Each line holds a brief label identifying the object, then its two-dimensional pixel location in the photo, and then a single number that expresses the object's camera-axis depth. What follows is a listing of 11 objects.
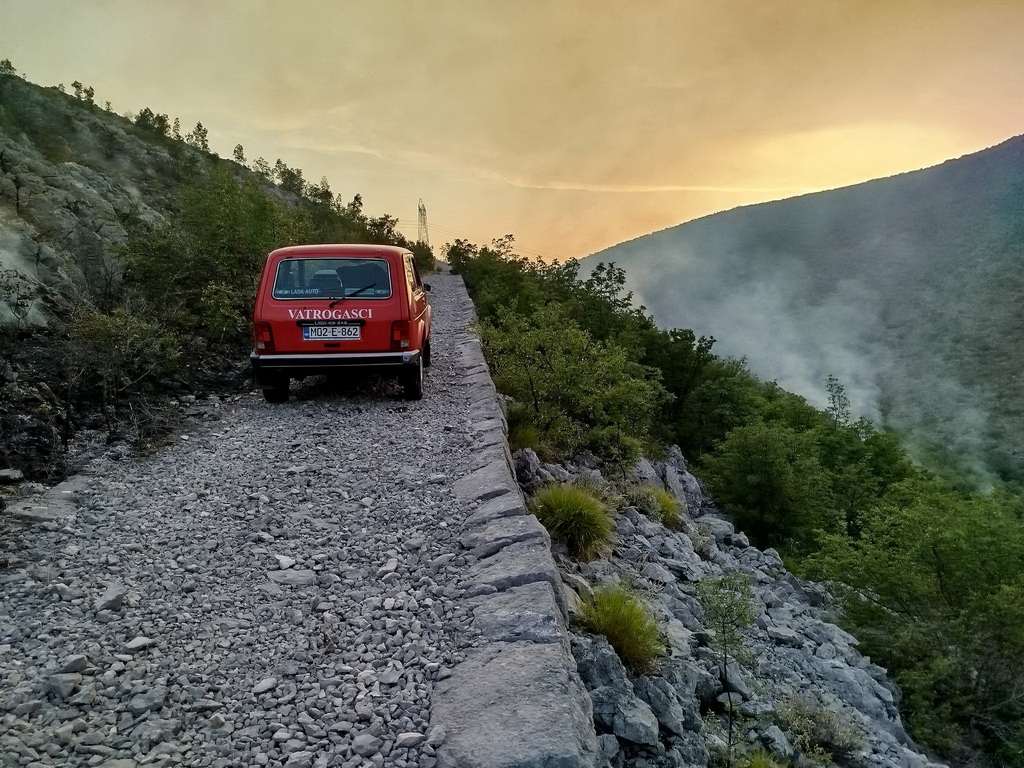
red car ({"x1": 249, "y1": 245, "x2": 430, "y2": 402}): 7.52
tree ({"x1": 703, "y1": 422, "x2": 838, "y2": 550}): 17.50
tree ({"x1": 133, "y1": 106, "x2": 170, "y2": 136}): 52.12
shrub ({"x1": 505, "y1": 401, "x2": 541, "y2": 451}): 7.48
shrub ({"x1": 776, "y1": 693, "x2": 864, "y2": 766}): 4.18
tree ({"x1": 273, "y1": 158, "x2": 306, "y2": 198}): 54.78
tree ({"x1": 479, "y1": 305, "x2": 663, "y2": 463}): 8.80
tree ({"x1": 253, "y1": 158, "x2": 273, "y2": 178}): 49.55
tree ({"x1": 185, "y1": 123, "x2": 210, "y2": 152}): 57.58
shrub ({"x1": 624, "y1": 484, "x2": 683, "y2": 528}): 7.48
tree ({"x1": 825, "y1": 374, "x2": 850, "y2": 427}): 31.91
